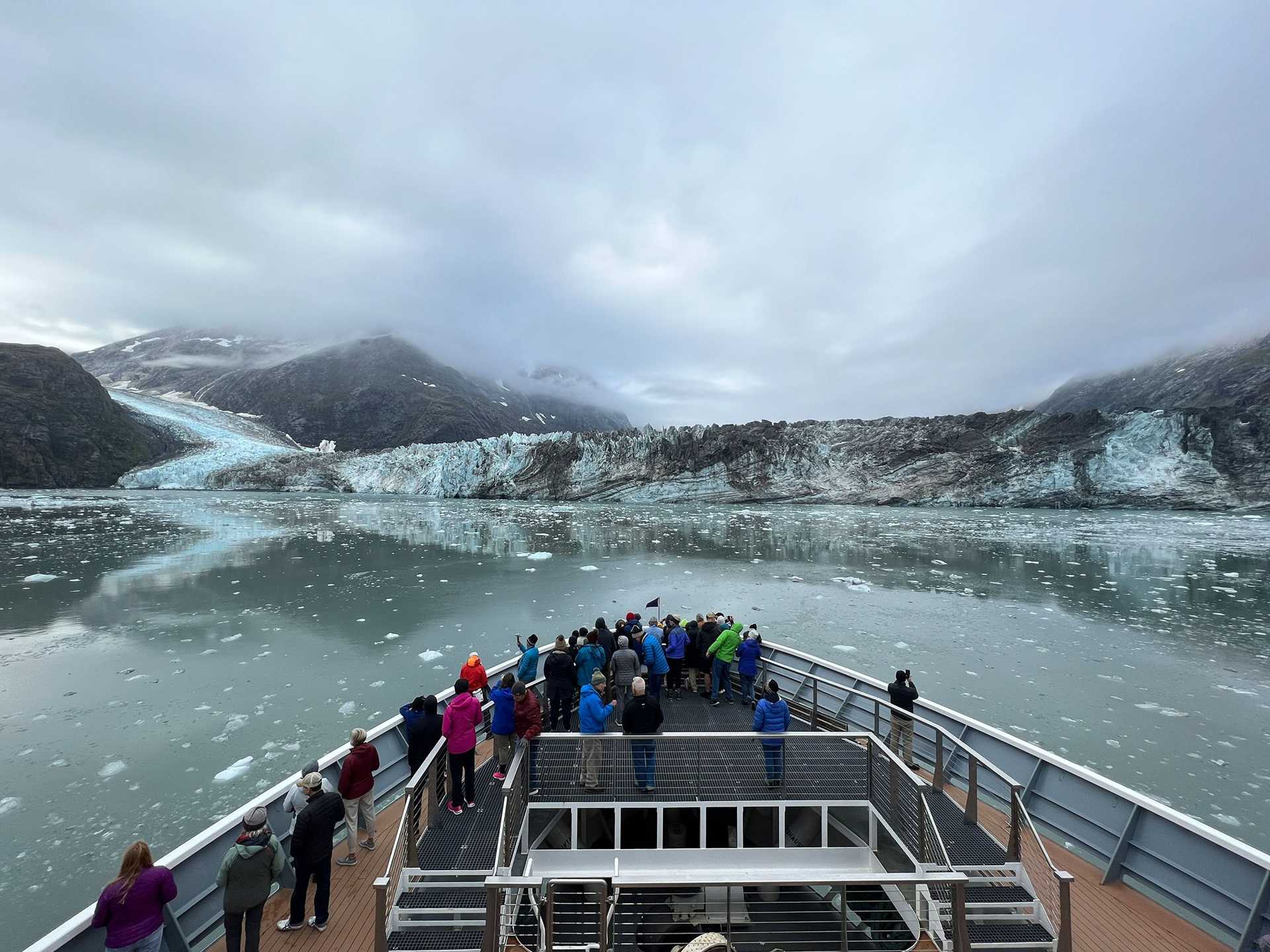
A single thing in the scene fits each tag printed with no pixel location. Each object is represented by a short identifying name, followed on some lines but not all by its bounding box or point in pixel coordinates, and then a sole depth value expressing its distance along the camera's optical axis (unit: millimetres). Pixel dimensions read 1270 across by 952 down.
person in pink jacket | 5234
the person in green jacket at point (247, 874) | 3586
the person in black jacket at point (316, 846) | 4004
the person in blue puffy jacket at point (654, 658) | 7719
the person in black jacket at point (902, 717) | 6484
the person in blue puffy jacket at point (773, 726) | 5742
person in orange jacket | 6672
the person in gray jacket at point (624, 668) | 6961
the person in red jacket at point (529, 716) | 5641
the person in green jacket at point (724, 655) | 7832
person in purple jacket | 3246
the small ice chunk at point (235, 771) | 7736
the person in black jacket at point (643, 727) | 5551
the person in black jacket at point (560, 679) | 6594
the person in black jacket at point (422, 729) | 5613
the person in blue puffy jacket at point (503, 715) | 5766
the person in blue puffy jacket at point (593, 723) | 5566
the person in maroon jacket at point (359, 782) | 4820
